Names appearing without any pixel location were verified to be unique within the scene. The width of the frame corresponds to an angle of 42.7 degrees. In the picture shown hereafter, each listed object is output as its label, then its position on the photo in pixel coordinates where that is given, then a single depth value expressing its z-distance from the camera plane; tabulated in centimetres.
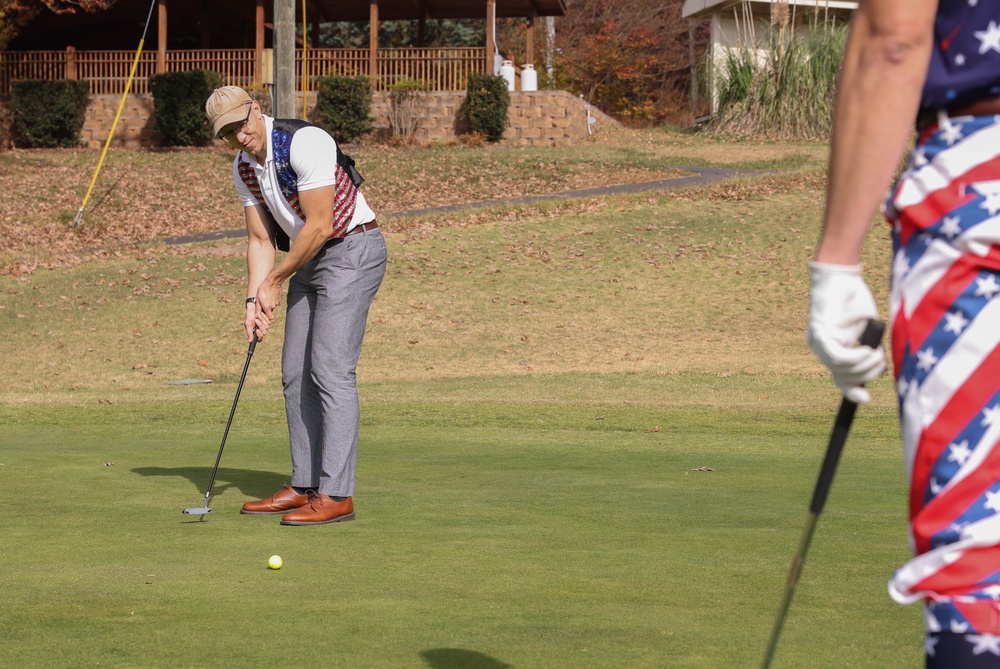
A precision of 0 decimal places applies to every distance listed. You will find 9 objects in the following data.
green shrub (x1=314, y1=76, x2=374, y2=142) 3016
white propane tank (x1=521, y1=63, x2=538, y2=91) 3228
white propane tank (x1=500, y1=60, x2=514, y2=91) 3247
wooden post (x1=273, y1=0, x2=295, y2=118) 1872
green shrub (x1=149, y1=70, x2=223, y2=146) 2972
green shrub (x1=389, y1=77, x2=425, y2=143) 3083
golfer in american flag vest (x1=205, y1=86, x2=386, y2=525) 533
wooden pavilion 3234
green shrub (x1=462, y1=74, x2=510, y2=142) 3027
